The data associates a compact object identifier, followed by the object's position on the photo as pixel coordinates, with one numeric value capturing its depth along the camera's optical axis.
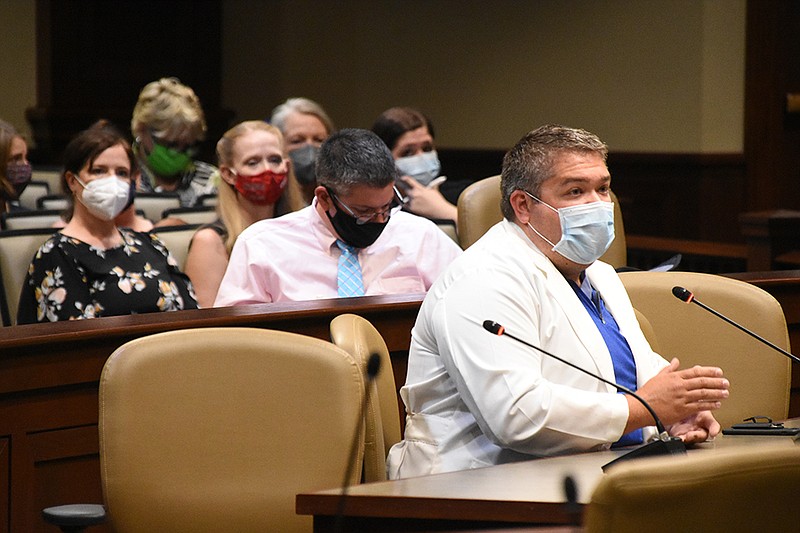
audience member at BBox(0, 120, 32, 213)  10.28
